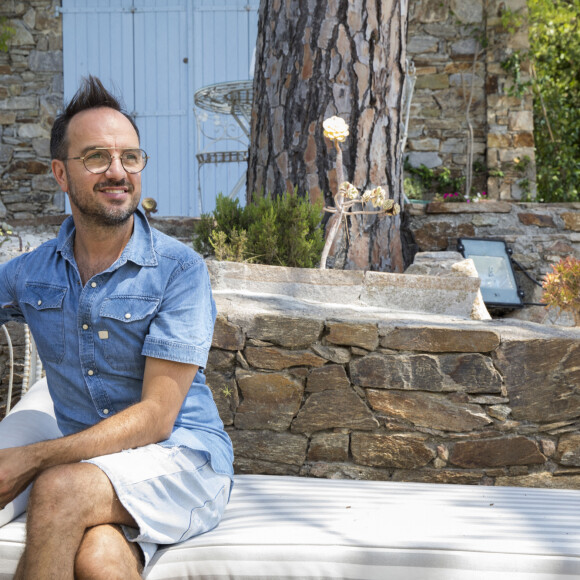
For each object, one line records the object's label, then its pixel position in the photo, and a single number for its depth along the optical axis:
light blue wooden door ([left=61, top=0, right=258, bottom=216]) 7.39
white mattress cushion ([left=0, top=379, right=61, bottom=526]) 1.68
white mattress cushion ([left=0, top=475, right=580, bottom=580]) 1.50
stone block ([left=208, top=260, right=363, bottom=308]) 2.99
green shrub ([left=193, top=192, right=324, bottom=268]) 3.29
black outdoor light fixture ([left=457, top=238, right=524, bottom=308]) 4.84
